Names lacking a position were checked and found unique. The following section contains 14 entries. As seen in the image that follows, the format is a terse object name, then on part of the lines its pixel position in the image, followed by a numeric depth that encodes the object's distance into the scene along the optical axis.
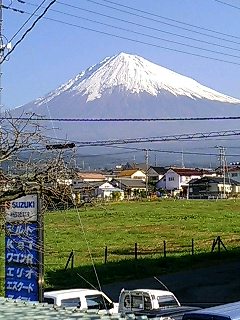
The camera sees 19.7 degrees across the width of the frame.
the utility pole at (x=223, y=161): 109.31
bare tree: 9.75
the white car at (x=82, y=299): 13.59
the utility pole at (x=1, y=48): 11.05
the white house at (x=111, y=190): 91.31
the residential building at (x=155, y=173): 138.93
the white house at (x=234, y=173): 131.20
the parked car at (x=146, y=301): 13.83
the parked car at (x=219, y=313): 8.75
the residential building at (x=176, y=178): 127.44
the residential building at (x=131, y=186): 104.81
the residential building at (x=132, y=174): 131.88
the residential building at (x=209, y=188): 114.65
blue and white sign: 11.57
